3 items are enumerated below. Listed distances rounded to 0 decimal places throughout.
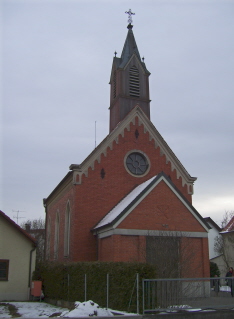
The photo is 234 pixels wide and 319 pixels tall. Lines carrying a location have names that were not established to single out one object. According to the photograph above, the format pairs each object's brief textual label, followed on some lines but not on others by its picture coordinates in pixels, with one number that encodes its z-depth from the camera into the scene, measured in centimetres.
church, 2114
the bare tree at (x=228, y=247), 3675
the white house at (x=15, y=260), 2262
